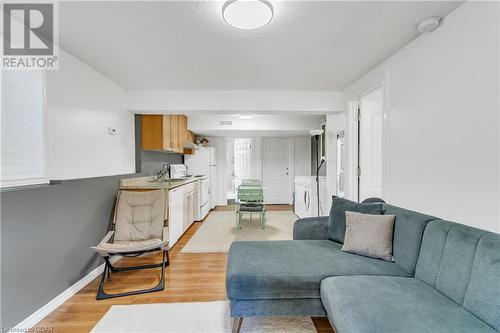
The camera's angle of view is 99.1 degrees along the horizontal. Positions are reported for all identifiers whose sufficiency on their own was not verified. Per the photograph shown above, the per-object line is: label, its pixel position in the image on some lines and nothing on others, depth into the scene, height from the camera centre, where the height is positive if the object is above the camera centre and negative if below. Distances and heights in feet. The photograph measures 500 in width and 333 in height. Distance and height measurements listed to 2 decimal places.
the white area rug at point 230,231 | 10.92 -4.00
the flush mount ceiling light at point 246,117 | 15.52 +3.67
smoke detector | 5.32 +3.60
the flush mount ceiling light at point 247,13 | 4.52 +3.39
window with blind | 5.24 +0.99
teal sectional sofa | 3.62 -2.58
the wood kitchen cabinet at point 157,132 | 11.67 +1.91
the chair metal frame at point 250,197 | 13.21 -1.94
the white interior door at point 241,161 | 22.99 +0.54
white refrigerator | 18.38 +0.39
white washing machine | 13.09 -2.14
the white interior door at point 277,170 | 22.12 -0.45
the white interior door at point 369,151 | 9.71 +0.66
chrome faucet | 13.16 -0.45
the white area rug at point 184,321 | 5.36 -4.10
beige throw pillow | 5.87 -2.01
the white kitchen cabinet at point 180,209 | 10.32 -2.42
